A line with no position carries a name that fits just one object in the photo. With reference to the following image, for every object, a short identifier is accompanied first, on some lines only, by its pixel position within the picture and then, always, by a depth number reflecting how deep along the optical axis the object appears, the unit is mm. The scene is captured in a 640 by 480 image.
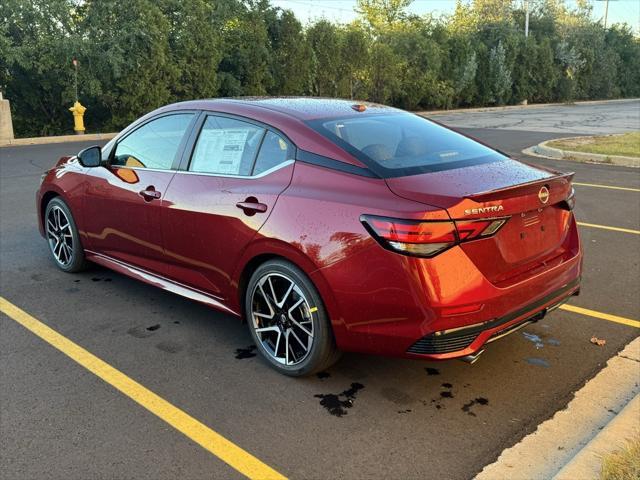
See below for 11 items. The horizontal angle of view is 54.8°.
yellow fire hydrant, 18344
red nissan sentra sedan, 3080
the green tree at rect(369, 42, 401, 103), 29422
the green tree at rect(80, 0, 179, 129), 18688
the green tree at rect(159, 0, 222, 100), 20781
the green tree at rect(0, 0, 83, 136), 17484
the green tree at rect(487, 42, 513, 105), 35875
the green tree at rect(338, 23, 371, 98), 28061
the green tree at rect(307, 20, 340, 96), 26938
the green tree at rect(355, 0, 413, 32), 41969
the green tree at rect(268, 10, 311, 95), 24766
